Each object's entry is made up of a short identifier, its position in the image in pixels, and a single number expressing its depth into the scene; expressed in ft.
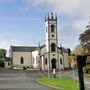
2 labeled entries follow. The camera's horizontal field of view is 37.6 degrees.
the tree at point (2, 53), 201.03
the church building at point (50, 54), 138.90
